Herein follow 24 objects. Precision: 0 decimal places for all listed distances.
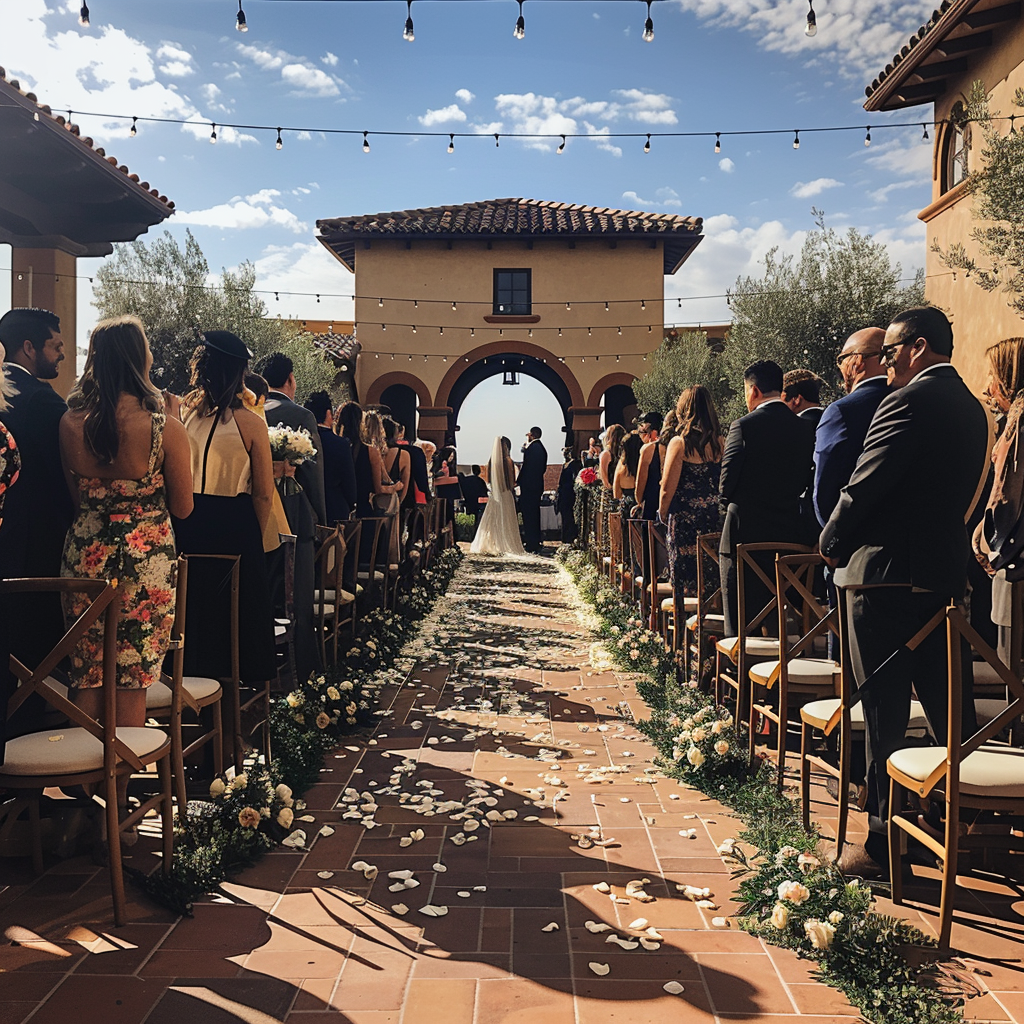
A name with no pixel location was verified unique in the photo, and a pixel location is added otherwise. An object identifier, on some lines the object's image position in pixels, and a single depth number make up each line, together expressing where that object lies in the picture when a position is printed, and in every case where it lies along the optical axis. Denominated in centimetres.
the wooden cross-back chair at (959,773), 270
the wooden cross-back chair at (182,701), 341
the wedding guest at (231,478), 422
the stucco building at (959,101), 1115
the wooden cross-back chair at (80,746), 286
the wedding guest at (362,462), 790
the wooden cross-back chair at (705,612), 543
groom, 1709
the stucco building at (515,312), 2414
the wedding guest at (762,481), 507
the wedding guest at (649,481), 782
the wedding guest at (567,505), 1803
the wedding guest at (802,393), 552
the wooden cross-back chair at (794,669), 390
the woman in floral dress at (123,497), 328
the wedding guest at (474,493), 2034
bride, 1683
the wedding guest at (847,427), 418
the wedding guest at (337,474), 678
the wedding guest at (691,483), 619
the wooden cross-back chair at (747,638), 449
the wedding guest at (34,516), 334
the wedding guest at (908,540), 326
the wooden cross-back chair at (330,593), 584
